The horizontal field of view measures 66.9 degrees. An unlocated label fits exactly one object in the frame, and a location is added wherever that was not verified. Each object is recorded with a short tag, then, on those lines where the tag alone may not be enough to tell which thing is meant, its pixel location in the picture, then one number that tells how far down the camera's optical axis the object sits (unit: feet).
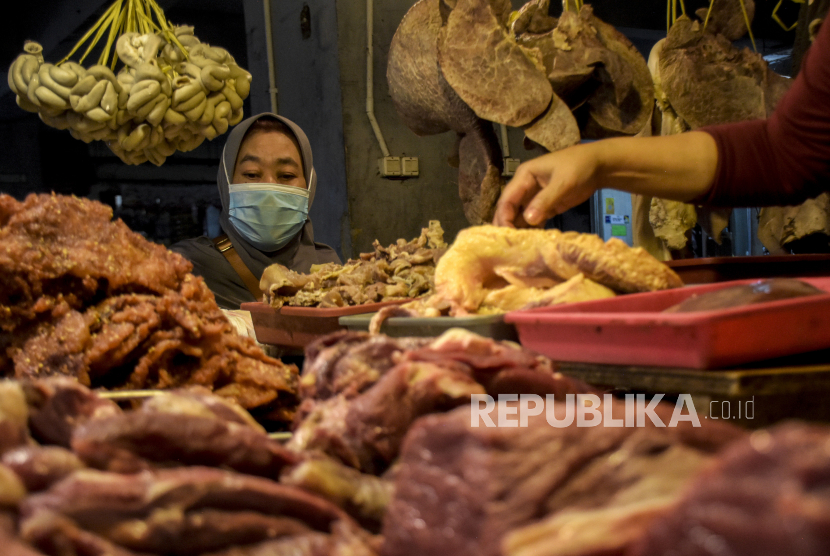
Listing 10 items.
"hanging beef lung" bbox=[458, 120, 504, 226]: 9.12
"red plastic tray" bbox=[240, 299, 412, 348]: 5.71
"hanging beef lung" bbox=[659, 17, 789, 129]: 9.55
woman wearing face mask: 10.76
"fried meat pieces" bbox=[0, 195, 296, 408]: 3.38
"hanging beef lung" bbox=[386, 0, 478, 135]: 8.83
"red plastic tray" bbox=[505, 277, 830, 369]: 2.35
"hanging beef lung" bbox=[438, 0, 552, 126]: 7.99
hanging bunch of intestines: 8.45
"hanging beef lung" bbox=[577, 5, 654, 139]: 8.49
